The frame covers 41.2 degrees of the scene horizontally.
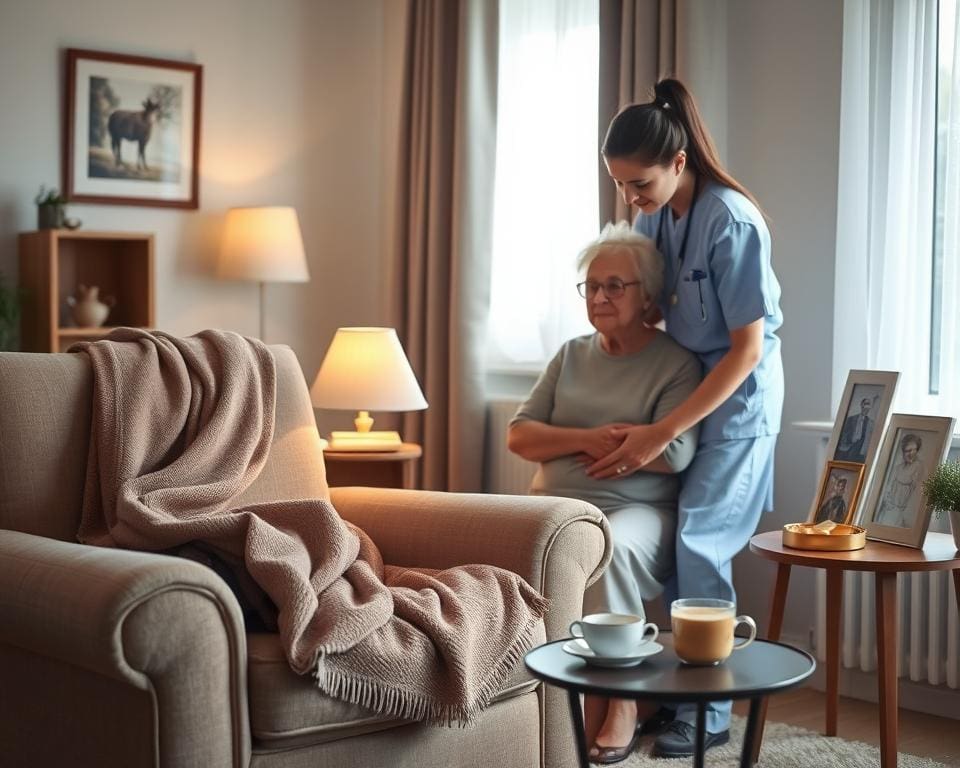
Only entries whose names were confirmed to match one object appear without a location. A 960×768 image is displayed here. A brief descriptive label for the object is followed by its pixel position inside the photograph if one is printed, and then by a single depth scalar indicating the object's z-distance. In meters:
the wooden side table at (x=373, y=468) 3.74
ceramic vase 4.28
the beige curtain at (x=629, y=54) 3.51
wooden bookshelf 4.16
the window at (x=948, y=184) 3.10
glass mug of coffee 1.70
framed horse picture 4.40
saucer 1.71
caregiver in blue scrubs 2.83
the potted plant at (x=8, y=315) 4.12
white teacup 1.71
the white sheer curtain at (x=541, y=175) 4.19
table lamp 3.53
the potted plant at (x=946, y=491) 2.40
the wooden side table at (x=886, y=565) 2.38
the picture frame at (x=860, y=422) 2.62
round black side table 1.59
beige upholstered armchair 1.80
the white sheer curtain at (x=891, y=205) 3.13
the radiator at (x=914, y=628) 3.01
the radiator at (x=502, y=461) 4.25
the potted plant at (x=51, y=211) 4.21
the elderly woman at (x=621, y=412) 2.89
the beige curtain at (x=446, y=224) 4.32
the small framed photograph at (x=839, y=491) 2.60
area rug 2.72
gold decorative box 2.46
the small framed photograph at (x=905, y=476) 2.52
